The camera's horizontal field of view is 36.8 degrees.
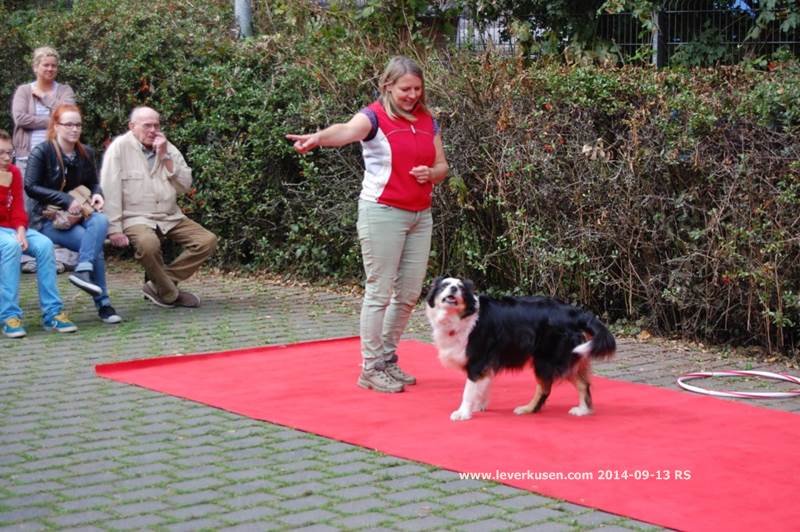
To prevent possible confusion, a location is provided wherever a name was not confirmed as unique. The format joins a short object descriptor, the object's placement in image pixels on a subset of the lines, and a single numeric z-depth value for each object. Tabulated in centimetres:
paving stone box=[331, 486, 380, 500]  557
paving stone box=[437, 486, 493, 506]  546
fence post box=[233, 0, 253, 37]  1503
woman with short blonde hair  1320
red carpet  550
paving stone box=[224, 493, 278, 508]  546
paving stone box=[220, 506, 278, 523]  524
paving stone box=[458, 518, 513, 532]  508
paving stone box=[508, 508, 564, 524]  522
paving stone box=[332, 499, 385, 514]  535
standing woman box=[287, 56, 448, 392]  755
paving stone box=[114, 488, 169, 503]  555
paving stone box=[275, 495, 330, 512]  541
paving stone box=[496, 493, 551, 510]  542
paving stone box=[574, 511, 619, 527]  516
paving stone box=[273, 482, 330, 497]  562
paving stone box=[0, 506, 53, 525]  525
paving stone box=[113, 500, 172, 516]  534
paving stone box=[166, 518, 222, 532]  510
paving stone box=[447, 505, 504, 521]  523
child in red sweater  980
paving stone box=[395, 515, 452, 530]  511
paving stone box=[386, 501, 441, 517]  530
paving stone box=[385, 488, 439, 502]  552
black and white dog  701
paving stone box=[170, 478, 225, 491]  572
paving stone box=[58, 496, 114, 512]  543
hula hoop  769
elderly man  1089
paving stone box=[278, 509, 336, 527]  519
